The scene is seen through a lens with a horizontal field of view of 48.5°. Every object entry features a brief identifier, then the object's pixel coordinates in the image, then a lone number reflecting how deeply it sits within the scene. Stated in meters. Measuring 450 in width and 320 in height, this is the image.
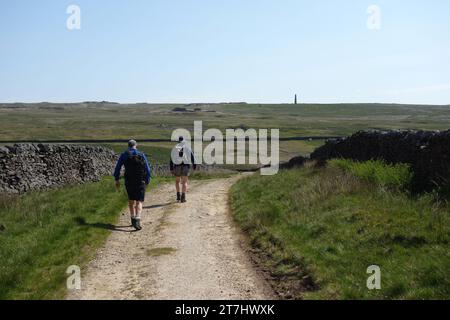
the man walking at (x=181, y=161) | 16.27
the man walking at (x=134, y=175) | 12.26
